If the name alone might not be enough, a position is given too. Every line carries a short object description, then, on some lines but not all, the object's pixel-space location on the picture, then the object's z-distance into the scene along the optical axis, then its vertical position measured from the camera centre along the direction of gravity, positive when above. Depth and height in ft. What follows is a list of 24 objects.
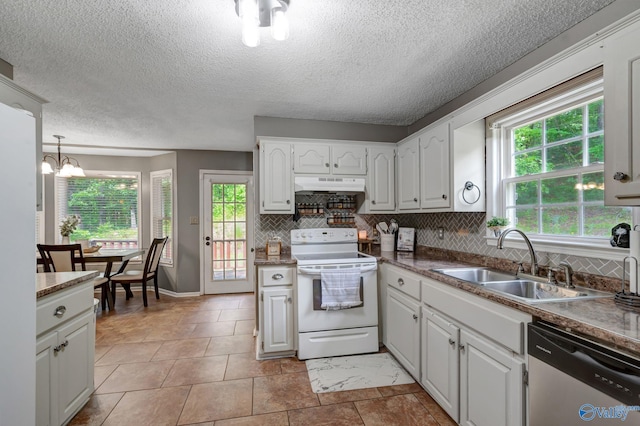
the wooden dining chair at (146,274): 14.57 -3.10
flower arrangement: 13.83 -0.64
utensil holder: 11.18 -1.13
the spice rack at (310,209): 11.03 +0.12
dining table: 13.03 -2.03
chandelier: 12.38 +2.07
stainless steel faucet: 6.08 -0.90
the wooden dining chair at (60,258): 11.74 -1.78
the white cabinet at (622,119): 3.92 +1.25
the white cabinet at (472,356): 4.52 -2.60
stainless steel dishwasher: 3.17 -2.03
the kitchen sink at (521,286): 4.98 -1.48
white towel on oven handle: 8.74 -2.26
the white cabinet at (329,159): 10.34 +1.89
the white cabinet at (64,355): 5.28 -2.81
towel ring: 7.90 +0.65
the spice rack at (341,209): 11.42 +0.12
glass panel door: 16.66 -1.16
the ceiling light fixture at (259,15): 4.80 +3.22
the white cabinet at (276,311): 8.86 -2.95
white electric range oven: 8.82 -3.11
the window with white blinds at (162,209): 16.84 +0.23
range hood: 10.20 +0.97
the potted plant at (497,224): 7.10 -0.30
